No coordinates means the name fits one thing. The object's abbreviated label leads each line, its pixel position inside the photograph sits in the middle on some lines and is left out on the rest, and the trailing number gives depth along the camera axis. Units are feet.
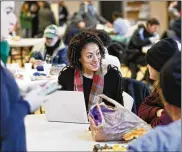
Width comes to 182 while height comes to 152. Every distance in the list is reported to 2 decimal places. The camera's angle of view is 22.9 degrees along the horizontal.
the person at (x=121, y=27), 29.66
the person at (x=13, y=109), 6.35
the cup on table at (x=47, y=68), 15.74
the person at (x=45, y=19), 35.94
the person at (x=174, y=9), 38.06
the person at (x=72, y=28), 30.01
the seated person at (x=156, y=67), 9.34
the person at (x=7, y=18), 9.73
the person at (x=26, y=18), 39.09
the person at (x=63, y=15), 41.67
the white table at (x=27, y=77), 14.03
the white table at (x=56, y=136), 8.18
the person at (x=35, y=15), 39.11
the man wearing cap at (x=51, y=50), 18.20
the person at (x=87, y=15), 34.04
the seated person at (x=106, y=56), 14.44
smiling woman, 11.12
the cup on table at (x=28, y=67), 16.46
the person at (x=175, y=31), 22.49
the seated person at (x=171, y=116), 6.08
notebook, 9.29
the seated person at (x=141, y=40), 23.55
